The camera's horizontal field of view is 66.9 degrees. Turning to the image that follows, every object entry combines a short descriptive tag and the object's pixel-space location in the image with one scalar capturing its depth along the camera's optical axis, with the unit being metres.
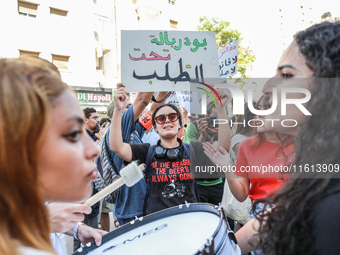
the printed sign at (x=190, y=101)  3.89
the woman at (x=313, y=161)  0.74
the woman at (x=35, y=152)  0.56
